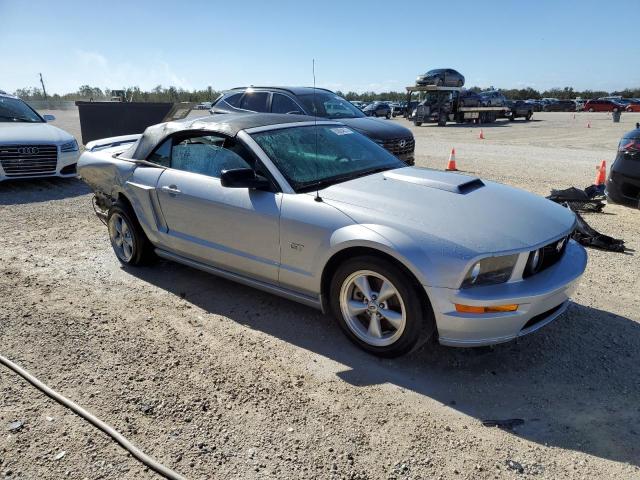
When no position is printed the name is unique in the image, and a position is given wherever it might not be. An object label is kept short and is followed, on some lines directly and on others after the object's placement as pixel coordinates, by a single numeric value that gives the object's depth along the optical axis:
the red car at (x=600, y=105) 48.90
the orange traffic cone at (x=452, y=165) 11.09
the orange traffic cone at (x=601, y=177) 8.40
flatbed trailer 29.91
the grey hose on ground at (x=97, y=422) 2.39
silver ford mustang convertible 2.92
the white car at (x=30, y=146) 8.88
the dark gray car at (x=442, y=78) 30.50
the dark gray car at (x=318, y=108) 8.97
